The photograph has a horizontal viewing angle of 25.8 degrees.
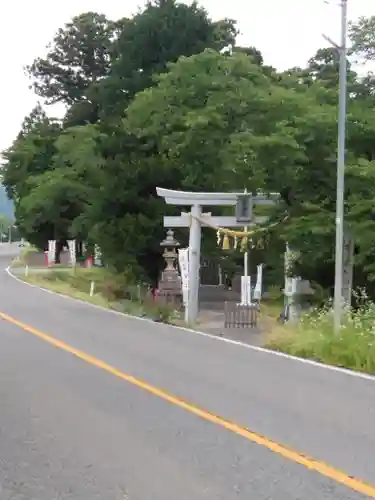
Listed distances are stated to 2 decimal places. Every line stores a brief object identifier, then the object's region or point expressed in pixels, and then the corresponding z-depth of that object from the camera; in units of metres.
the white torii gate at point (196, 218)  23.92
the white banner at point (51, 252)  63.41
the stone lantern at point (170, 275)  32.06
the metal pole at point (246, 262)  29.88
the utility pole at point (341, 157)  16.00
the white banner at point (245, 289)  28.50
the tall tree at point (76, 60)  66.94
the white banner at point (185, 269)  24.69
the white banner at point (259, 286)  32.41
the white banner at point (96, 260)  56.67
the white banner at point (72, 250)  52.33
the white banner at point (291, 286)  23.61
